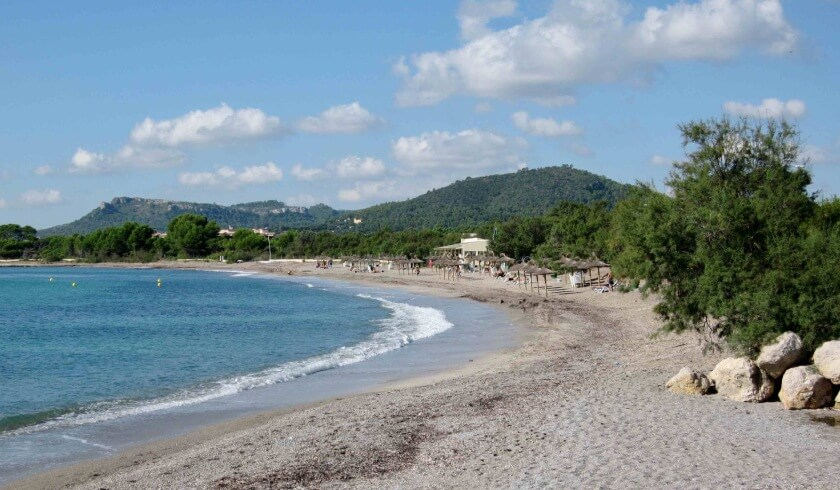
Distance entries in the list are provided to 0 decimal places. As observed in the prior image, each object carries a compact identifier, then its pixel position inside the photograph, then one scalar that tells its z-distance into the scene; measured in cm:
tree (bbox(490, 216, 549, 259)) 7400
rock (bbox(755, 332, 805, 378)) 1343
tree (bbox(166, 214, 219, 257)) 15050
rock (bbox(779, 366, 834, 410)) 1284
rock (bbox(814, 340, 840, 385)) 1275
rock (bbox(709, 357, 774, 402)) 1352
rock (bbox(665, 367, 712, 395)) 1417
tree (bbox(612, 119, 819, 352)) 1575
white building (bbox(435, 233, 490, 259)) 8281
